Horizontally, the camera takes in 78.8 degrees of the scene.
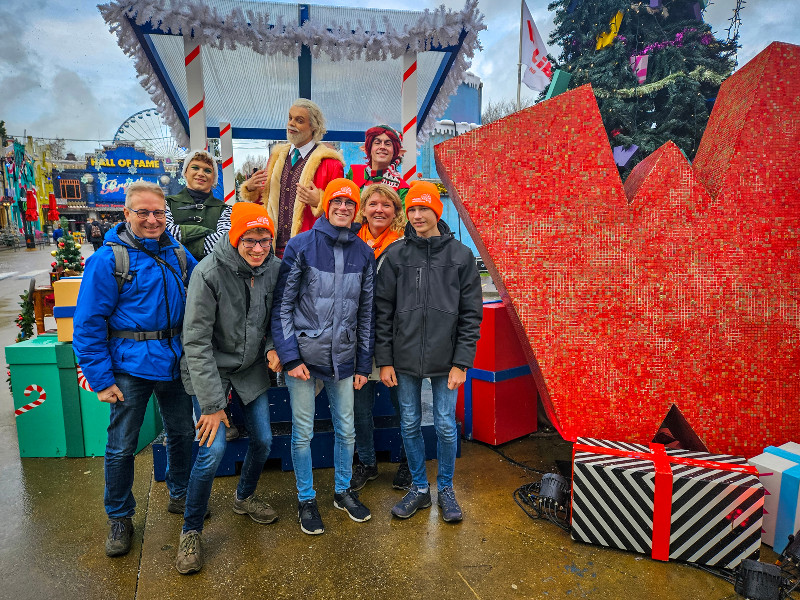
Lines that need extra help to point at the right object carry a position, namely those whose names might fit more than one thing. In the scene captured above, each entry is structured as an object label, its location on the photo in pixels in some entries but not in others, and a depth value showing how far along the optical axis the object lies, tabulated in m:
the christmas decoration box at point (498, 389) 3.80
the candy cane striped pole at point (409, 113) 4.17
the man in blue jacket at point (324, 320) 2.72
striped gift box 2.49
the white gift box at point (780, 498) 2.58
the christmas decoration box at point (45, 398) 3.62
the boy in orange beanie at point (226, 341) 2.41
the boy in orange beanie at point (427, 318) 2.85
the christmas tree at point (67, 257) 4.55
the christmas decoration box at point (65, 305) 3.65
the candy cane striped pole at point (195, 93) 3.87
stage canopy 3.66
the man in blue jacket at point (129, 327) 2.38
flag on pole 11.85
